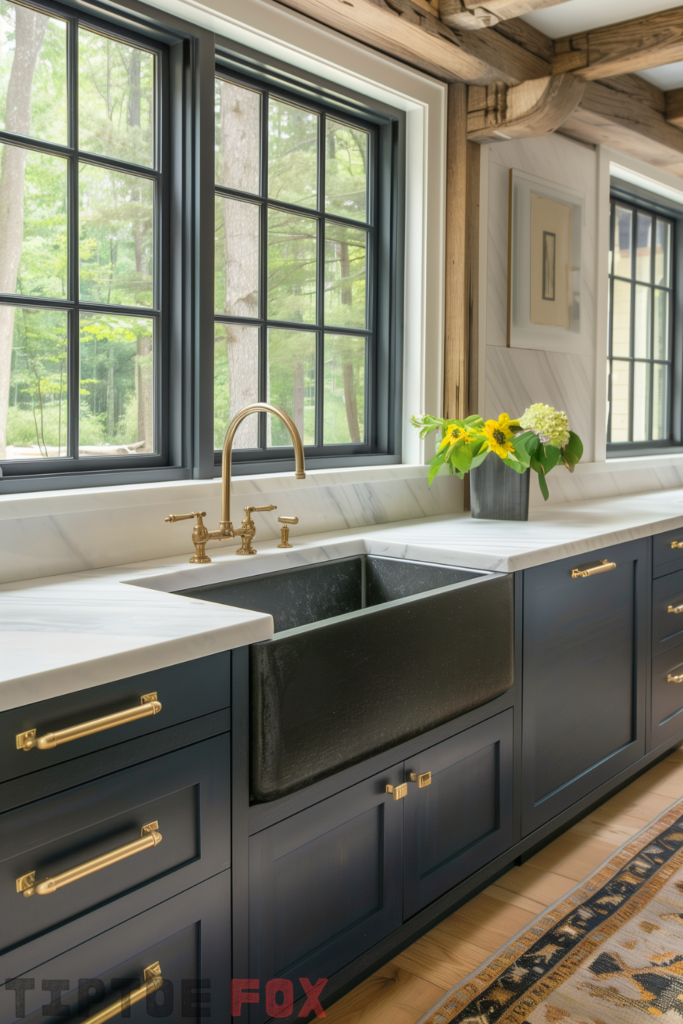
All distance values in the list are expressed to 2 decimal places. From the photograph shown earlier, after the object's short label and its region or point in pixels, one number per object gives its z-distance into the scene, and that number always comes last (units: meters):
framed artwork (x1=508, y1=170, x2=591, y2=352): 3.13
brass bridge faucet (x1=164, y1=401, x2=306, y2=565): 1.92
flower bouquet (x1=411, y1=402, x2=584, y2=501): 2.57
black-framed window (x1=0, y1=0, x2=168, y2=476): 1.95
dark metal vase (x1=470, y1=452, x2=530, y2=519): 2.65
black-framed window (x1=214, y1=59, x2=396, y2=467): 2.42
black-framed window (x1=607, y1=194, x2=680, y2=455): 4.19
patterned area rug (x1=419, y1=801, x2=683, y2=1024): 1.68
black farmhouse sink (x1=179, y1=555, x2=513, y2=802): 1.42
